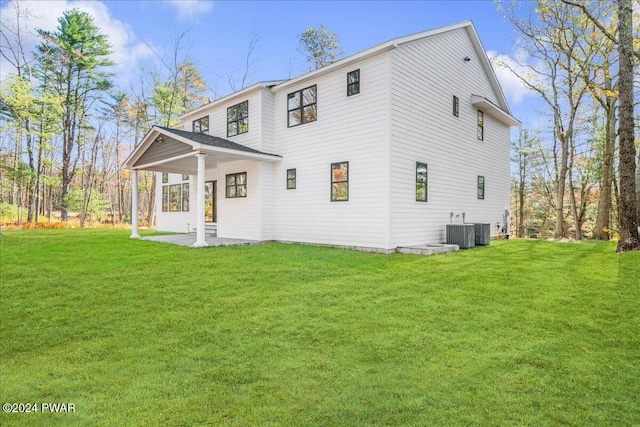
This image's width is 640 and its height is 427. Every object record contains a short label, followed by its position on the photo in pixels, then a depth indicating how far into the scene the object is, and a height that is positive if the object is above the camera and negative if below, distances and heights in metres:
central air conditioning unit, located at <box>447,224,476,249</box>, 10.34 -0.49
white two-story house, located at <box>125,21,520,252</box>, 9.23 +2.15
